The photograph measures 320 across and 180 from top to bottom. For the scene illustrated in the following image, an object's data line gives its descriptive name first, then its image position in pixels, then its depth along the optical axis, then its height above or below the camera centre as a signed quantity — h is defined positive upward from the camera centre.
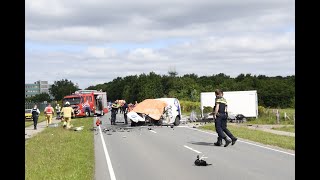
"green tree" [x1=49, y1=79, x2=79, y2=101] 132.75 +2.62
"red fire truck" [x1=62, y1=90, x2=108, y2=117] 48.47 -0.61
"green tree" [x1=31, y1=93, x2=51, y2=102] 145.50 -0.05
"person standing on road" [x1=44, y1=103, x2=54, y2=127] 33.16 -1.14
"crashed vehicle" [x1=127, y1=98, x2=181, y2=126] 31.22 -1.15
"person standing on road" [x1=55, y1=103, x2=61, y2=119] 51.14 -1.63
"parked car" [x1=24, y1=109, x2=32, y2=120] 49.34 -2.00
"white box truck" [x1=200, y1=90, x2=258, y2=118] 39.00 -0.66
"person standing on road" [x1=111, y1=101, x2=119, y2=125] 32.53 -1.17
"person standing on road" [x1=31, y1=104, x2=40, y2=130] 30.90 -1.19
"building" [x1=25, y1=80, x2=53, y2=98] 160.00 +3.64
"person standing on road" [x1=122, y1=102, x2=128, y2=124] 33.69 -0.96
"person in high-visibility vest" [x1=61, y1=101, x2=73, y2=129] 28.03 -1.10
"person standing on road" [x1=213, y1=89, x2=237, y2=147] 16.02 -0.70
